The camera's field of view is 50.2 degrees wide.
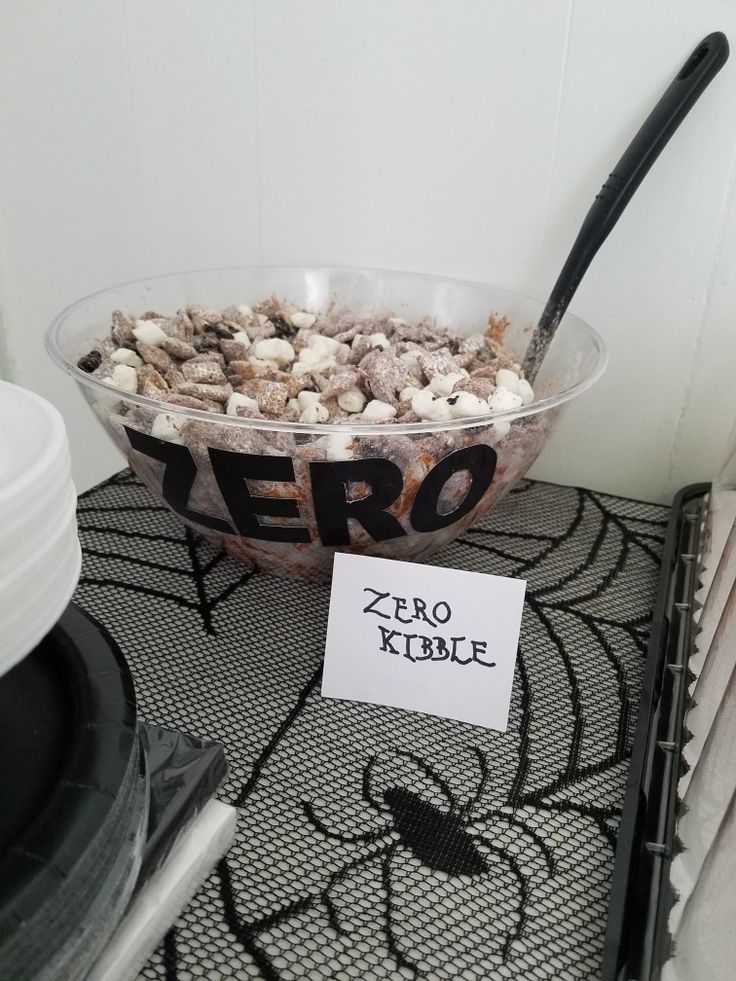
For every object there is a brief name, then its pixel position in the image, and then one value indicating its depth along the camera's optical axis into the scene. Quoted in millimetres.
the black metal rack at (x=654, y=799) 370
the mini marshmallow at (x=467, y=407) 561
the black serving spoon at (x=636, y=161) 657
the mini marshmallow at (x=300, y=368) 662
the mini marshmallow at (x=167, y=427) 542
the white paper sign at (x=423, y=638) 525
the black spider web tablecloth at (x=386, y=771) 390
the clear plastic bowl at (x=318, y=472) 522
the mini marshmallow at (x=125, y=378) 608
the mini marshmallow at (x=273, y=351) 687
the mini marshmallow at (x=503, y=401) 575
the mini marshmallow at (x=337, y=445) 518
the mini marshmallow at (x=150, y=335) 672
